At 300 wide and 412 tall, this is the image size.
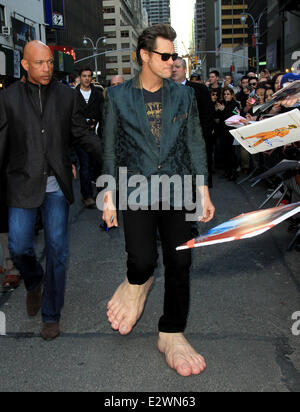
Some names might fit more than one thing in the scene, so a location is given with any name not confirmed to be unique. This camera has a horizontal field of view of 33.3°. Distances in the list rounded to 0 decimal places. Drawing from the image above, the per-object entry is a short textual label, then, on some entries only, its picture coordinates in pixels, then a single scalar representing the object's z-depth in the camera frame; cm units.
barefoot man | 309
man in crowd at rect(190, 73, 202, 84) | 1033
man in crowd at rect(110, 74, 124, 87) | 891
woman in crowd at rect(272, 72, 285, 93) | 1062
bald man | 360
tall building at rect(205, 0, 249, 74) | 14699
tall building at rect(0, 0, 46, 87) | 3138
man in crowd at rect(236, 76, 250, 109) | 1534
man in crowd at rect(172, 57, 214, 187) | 698
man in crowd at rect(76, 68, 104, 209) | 860
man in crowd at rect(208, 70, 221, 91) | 1341
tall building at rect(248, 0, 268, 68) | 8769
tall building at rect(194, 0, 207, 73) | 17330
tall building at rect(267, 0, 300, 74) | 5000
